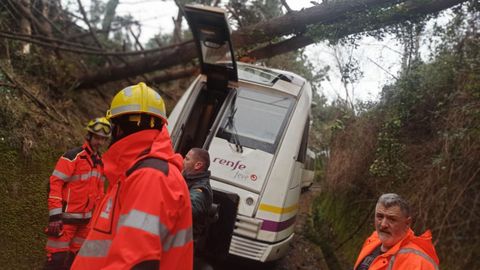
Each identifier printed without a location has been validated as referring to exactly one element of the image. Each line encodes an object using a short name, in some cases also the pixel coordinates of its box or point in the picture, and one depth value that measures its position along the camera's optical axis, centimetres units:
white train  487
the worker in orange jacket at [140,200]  176
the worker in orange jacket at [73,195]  386
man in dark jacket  326
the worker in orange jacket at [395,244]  242
